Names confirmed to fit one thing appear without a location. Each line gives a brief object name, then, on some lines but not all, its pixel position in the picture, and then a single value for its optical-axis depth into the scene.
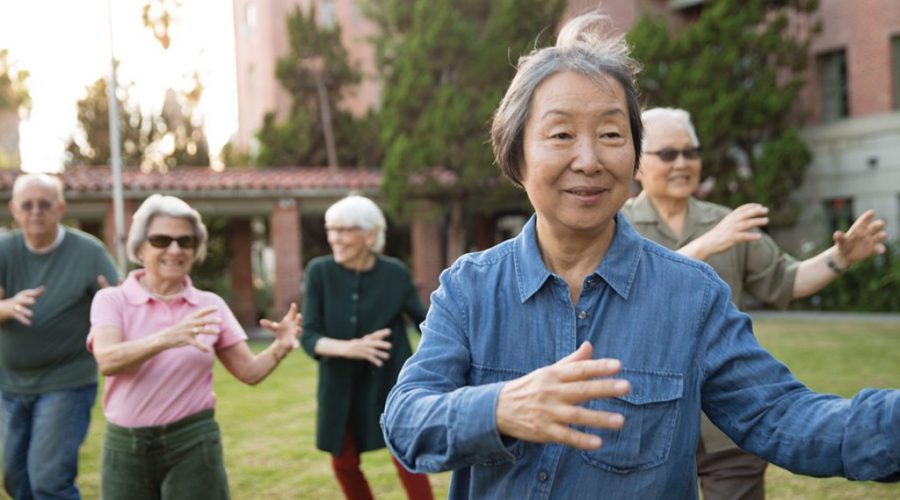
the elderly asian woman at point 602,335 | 1.90
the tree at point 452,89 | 21.83
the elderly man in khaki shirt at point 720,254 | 3.69
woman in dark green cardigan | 5.13
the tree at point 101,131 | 28.34
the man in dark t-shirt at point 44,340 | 4.70
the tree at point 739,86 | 21.41
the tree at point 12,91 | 35.03
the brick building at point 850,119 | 21.11
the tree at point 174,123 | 29.53
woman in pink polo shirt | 3.59
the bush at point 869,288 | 19.62
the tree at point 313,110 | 29.19
